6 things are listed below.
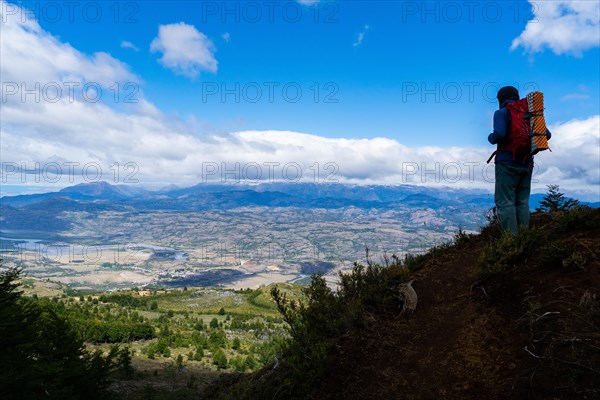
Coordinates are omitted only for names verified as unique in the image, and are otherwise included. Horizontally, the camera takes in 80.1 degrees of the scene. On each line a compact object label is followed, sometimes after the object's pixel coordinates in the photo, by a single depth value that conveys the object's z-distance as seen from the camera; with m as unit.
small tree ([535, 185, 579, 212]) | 9.53
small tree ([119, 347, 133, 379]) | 16.92
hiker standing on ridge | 6.74
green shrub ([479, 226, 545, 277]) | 5.92
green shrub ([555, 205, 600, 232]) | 6.45
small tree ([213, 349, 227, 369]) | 29.03
